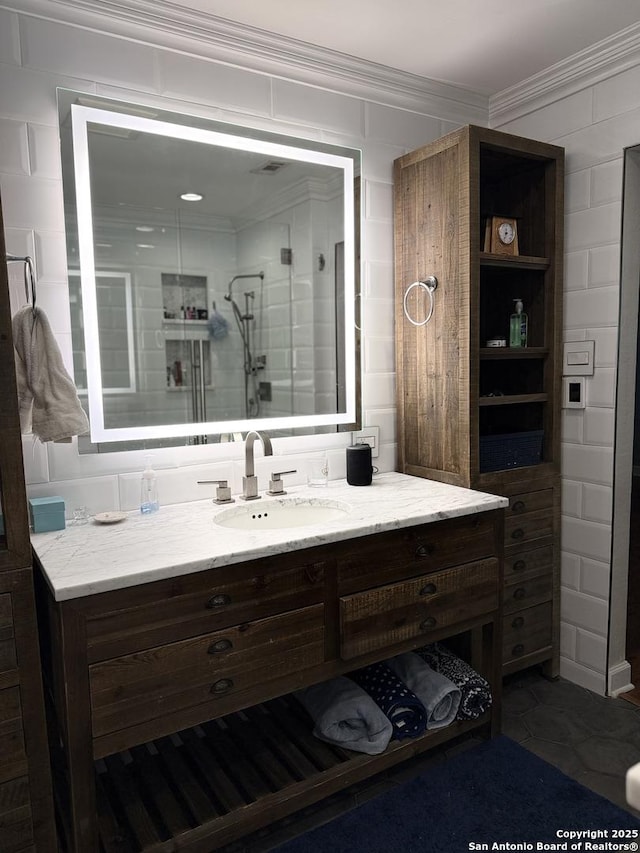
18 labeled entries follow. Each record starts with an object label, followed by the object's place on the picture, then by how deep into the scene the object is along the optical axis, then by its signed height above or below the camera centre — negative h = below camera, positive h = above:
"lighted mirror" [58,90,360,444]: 1.90 +0.31
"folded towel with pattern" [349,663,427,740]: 1.97 -1.12
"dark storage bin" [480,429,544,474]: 2.38 -0.37
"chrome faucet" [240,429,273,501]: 2.11 -0.39
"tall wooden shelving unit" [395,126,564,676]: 2.24 +0.05
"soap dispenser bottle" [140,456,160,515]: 1.98 -0.41
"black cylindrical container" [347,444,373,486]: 2.33 -0.40
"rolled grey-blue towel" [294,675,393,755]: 1.92 -1.16
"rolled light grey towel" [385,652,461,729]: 2.03 -1.13
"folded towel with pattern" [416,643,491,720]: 2.07 -1.12
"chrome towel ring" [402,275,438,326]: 2.34 +0.29
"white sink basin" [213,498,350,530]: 2.06 -0.52
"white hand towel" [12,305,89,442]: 1.63 -0.04
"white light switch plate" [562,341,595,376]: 2.41 -0.01
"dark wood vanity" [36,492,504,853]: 1.43 -0.81
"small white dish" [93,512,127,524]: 1.83 -0.46
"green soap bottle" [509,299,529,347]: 2.49 +0.12
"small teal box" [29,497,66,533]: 1.76 -0.42
